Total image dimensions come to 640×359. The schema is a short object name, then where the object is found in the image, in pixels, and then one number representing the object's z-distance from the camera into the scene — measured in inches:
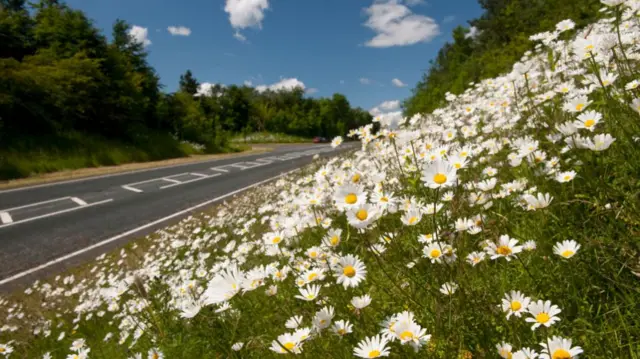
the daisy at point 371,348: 16.9
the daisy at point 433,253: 22.1
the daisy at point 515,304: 18.1
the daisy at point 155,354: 28.1
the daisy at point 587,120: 23.0
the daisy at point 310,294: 22.5
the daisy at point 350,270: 20.8
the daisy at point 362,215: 19.0
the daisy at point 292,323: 22.1
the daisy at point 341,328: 20.2
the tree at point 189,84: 1838.2
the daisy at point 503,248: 21.1
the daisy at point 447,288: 21.1
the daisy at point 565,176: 25.3
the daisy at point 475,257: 23.6
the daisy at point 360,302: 20.0
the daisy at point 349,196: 21.7
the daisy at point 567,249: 19.0
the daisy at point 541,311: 16.5
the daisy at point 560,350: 14.3
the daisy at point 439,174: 19.2
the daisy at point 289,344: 20.0
